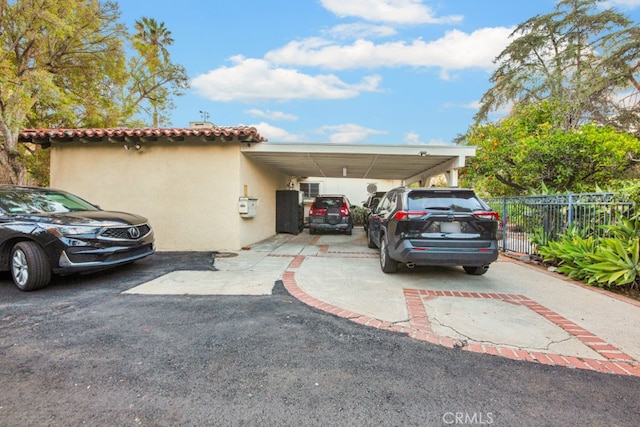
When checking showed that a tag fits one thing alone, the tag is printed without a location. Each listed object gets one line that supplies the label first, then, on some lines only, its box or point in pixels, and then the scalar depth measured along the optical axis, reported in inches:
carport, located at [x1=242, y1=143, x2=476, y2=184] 319.6
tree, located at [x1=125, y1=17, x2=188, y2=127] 674.2
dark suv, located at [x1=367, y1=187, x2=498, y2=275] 187.0
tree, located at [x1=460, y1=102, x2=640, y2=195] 307.6
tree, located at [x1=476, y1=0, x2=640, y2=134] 491.2
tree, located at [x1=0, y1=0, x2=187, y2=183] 346.6
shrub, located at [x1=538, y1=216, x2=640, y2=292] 179.5
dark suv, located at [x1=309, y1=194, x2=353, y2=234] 479.8
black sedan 177.2
